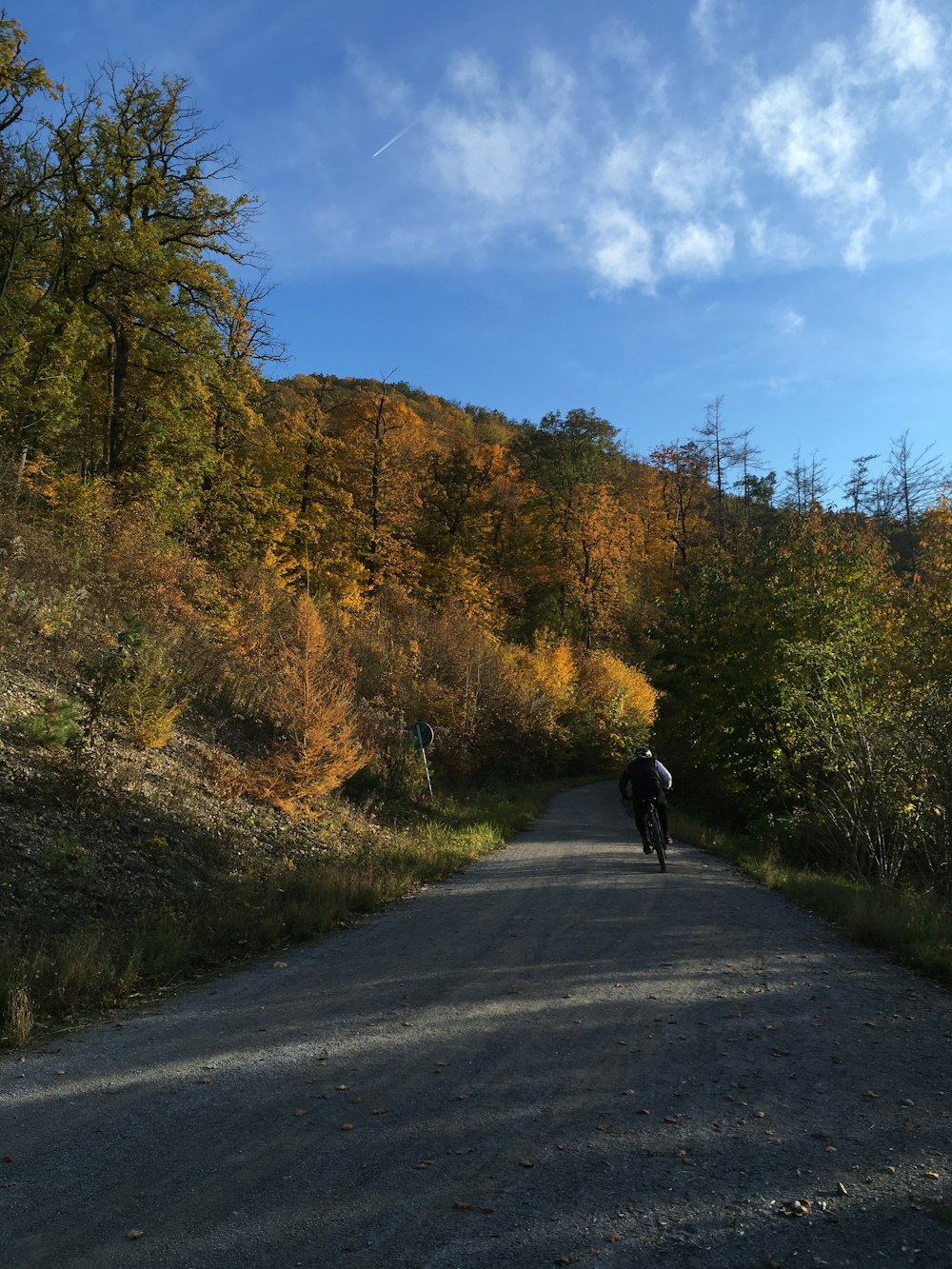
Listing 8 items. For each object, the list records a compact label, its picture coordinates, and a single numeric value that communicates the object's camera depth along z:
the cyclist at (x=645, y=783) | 12.88
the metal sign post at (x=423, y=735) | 18.11
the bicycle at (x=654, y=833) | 12.41
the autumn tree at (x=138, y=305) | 20.47
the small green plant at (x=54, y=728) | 9.64
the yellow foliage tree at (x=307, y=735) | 13.24
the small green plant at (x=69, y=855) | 7.99
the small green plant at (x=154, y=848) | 9.27
